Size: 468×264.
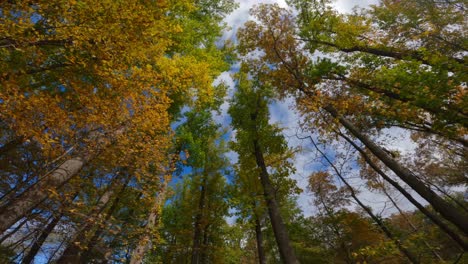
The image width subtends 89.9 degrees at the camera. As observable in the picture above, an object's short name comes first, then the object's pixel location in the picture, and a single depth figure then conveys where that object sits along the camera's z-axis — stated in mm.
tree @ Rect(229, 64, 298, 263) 10539
